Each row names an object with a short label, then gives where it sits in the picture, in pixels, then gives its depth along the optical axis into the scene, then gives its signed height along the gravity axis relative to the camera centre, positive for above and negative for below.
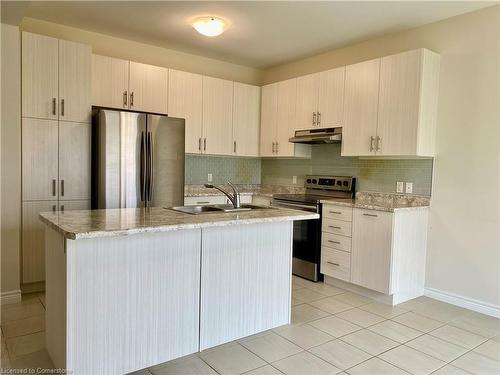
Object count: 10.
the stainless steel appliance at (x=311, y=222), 4.03 -0.56
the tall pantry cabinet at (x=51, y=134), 3.35 +0.28
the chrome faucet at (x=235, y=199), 2.87 -0.23
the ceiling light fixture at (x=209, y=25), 3.50 +1.32
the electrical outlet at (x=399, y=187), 3.79 -0.13
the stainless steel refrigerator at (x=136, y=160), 3.56 +0.06
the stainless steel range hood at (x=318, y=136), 4.08 +0.40
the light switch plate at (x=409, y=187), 3.73 -0.13
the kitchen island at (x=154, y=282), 1.94 -0.68
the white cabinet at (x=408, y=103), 3.38 +0.66
